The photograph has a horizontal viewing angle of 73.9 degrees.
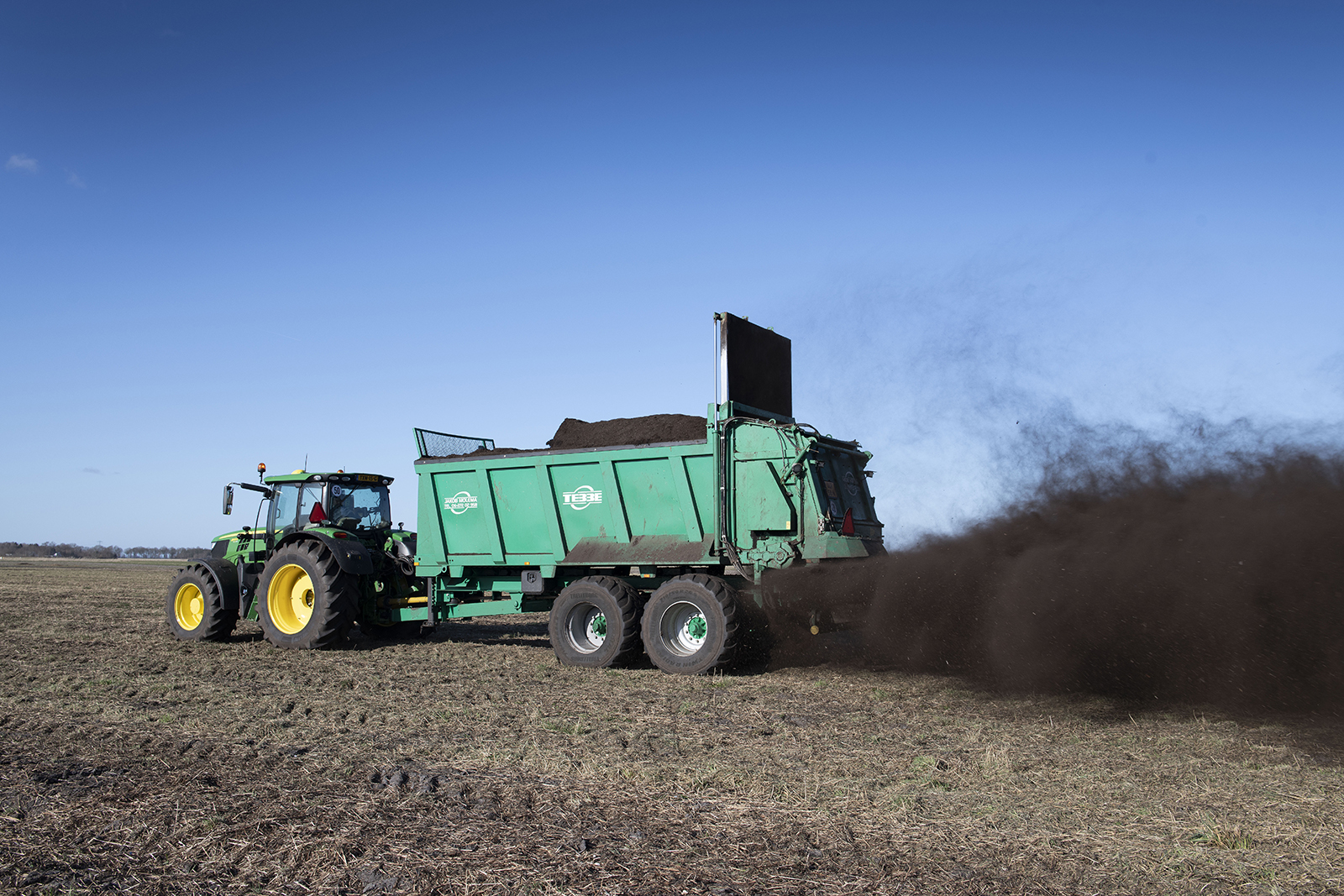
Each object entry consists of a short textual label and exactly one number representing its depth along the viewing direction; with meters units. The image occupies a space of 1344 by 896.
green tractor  11.29
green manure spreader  9.30
